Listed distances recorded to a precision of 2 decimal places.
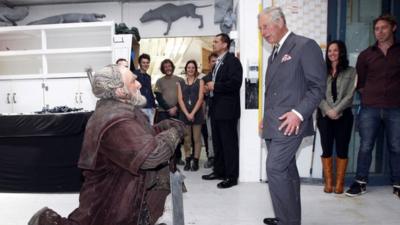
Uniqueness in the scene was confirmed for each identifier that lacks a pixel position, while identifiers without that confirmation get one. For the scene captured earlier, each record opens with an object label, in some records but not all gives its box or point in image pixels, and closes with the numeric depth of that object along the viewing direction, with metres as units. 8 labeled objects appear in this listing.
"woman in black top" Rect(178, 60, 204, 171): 4.28
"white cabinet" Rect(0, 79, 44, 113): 5.64
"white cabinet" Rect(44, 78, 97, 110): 5.56
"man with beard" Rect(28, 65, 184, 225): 1.38
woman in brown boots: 3.07
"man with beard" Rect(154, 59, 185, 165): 4.64
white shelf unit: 5.56
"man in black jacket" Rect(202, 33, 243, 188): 3.42
